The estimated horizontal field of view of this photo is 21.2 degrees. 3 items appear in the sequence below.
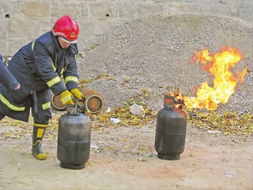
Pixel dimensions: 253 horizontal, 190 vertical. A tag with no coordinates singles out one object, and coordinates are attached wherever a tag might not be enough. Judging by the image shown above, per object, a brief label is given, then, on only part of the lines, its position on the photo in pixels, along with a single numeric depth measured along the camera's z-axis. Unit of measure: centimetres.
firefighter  833
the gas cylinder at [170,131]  931
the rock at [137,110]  1290
